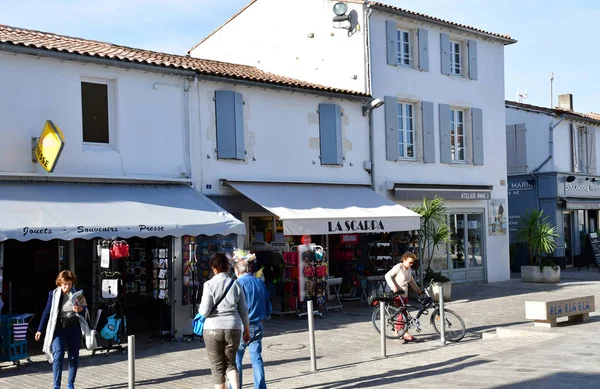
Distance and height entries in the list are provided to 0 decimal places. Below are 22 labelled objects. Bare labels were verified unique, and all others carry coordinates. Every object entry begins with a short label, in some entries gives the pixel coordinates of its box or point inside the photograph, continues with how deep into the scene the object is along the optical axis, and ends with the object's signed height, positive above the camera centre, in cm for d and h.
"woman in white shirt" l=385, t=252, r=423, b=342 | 1205 -77
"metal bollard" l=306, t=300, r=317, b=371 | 979 -149
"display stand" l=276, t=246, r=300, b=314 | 1505 -95
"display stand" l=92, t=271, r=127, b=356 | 1156 -115
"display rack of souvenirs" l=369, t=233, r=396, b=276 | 1786 -65
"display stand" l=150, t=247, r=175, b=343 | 1284 -76
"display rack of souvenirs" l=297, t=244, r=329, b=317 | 1497 -84
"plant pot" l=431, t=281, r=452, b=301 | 1720 -142
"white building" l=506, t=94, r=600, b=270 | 2566 +199
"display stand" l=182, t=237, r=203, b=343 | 1291 -77
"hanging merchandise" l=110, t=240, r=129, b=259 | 1182 -19
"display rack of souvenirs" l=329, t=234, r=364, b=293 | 1791 -77
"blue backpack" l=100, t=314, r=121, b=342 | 1148 -143
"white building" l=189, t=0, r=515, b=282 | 1892 +394
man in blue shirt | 781 -85
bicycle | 1211 -149
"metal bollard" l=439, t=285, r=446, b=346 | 1192 -159
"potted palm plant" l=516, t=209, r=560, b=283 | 2164 -63
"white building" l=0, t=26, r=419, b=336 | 1217 +132
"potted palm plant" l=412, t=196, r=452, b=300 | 1770 -5
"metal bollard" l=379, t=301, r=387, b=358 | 1058 -127
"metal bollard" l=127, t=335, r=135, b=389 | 755 -128
